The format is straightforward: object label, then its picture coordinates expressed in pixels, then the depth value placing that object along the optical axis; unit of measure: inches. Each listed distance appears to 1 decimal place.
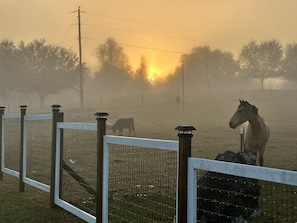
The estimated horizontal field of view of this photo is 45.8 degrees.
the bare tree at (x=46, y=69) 2301.9
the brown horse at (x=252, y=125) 438.9
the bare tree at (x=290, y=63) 3043.8
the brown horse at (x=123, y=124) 951.0
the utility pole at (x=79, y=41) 2021.8
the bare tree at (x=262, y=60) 3245.6
